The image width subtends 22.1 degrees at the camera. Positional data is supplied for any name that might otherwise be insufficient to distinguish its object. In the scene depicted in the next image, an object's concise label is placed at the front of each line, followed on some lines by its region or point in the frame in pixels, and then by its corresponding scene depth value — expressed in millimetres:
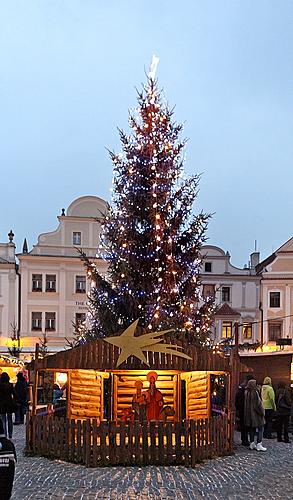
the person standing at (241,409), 17500
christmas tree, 18297
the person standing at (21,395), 22891
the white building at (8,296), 44250
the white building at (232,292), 46781
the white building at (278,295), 46312
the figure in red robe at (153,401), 15729
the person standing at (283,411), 18250
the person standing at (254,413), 16500
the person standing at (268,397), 18953
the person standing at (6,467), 8242
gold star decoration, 14469
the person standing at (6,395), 15477
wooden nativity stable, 13430
